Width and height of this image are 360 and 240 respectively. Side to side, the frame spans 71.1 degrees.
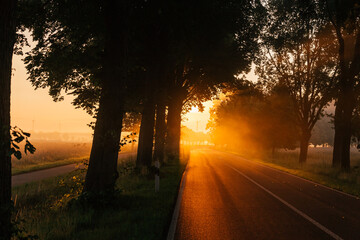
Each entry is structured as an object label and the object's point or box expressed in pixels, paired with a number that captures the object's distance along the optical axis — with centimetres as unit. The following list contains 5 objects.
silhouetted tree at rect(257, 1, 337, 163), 2098
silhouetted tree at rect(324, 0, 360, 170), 1661
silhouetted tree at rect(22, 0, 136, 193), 706
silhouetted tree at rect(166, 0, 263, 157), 1162
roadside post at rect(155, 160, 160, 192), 910
